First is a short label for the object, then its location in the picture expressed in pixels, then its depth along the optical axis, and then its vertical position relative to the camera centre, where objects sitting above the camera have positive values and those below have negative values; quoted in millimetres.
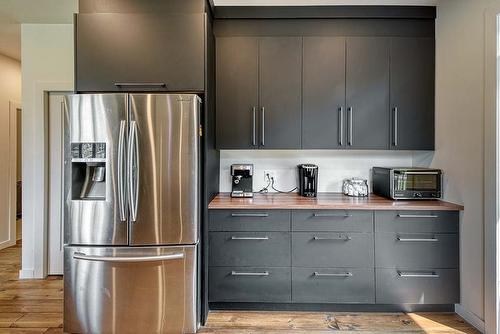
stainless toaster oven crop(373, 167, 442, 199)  2498 -164
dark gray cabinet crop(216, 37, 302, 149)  2639 +640
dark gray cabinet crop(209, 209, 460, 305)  2326 -730
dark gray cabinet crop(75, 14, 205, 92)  2211 +824
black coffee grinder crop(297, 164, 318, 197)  2742 -163
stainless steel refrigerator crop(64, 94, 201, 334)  2023 -358
